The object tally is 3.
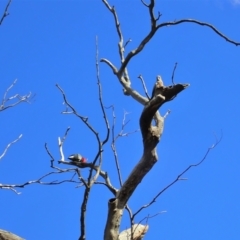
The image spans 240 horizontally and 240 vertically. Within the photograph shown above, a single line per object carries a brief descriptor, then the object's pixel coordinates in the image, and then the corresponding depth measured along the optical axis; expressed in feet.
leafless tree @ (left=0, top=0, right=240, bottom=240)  16.05
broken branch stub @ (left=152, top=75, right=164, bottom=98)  17.72
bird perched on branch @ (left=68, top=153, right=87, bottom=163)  19.49
